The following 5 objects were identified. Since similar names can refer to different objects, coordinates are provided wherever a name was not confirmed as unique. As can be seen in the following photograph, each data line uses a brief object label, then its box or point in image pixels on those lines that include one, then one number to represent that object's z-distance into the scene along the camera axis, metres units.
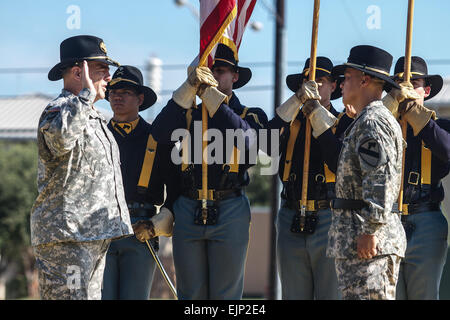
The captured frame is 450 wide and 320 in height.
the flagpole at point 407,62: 10.91
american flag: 11.23
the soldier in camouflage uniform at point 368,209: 9.18
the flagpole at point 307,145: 11.12
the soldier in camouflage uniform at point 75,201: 9.20
